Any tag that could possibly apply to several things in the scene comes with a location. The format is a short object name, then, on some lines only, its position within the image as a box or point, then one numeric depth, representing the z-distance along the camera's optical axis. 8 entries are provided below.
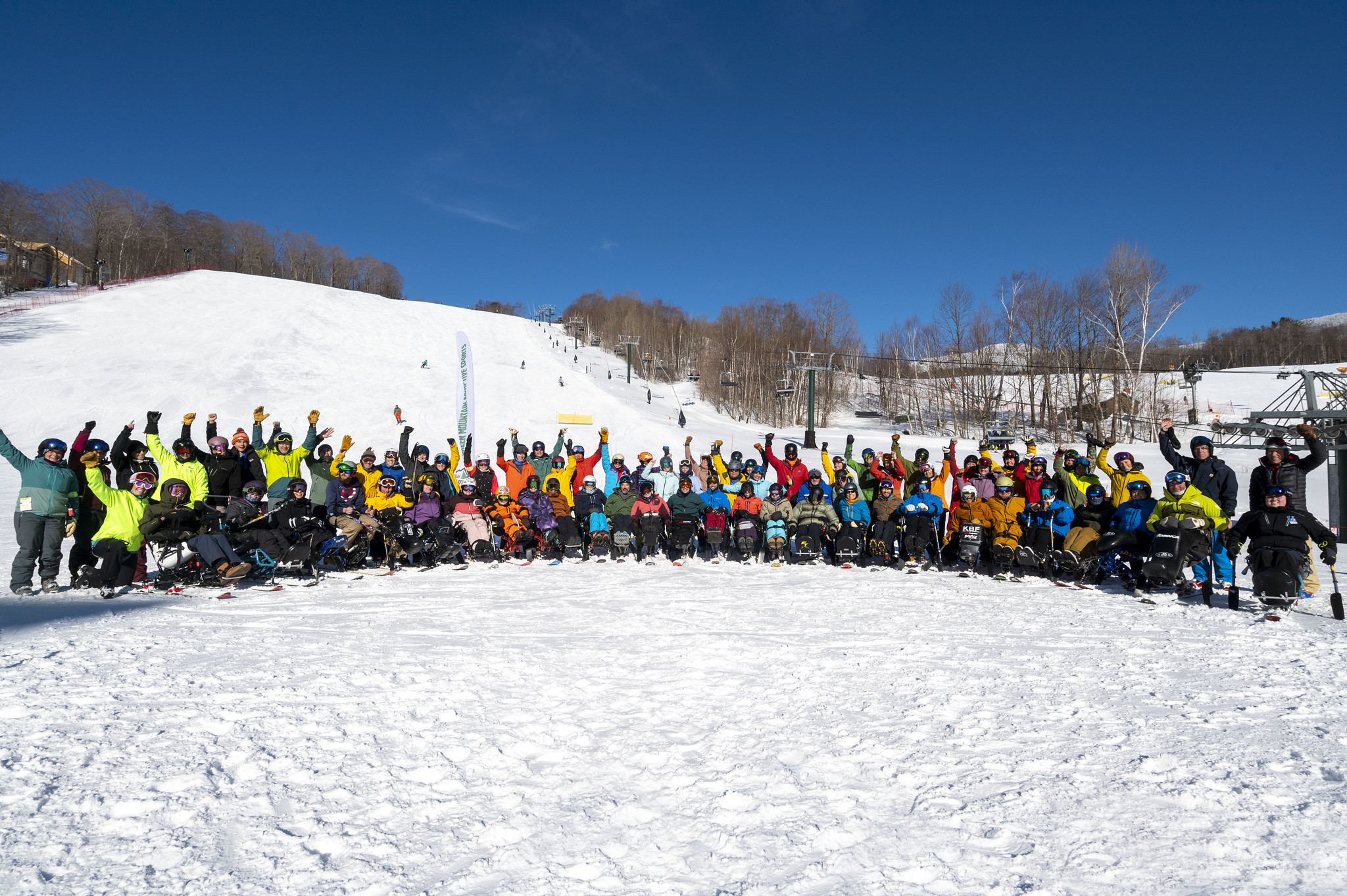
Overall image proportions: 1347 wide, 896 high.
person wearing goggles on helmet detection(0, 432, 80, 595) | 6.33
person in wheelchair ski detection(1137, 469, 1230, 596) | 6.60
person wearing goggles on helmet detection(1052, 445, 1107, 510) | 8.30
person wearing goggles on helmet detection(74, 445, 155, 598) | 6.29
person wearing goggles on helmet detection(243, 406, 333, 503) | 8.32
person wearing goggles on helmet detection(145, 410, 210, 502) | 7.34
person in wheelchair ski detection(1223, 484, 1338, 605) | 5.81
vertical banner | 12.74
